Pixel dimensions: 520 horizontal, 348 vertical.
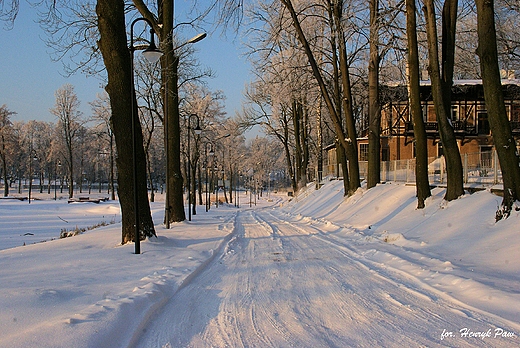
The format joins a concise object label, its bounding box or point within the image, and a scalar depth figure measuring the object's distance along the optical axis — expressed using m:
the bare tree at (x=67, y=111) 51.06
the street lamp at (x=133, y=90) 9.44
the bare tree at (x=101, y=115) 40.86
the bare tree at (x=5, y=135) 51.30
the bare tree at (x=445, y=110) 11.95
